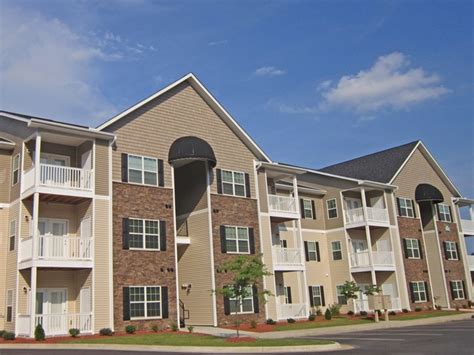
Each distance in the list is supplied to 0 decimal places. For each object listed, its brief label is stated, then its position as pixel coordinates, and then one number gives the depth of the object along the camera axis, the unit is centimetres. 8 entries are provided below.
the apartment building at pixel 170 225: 2314
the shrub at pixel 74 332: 2150
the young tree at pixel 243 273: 2170
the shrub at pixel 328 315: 3189
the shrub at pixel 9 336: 2097
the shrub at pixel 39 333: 2041
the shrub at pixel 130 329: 2312
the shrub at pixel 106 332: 2234
